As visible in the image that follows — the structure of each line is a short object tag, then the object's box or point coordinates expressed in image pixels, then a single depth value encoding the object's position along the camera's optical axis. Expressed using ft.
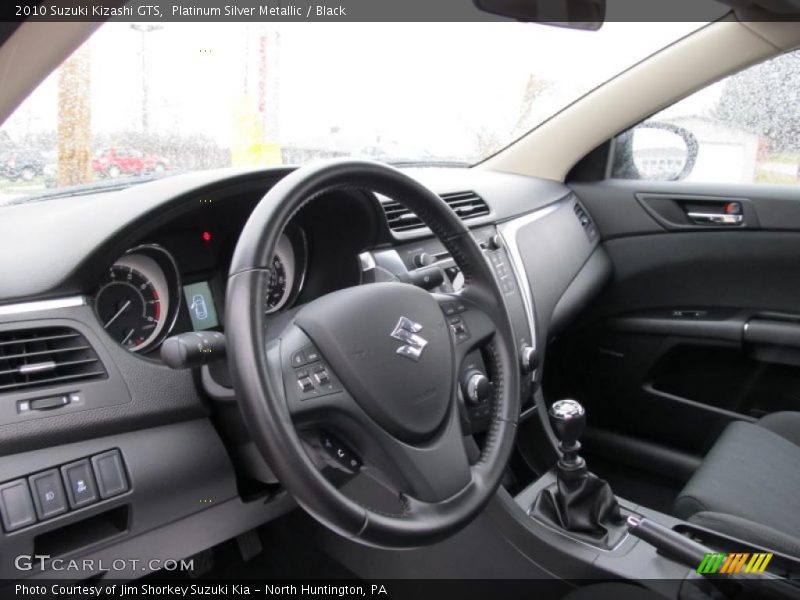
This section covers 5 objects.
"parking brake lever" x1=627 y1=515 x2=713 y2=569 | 4.81
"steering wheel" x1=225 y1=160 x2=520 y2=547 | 3.38
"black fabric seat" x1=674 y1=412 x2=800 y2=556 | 5.09
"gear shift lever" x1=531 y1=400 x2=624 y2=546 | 5.63
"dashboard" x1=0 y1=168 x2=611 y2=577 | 4.19
